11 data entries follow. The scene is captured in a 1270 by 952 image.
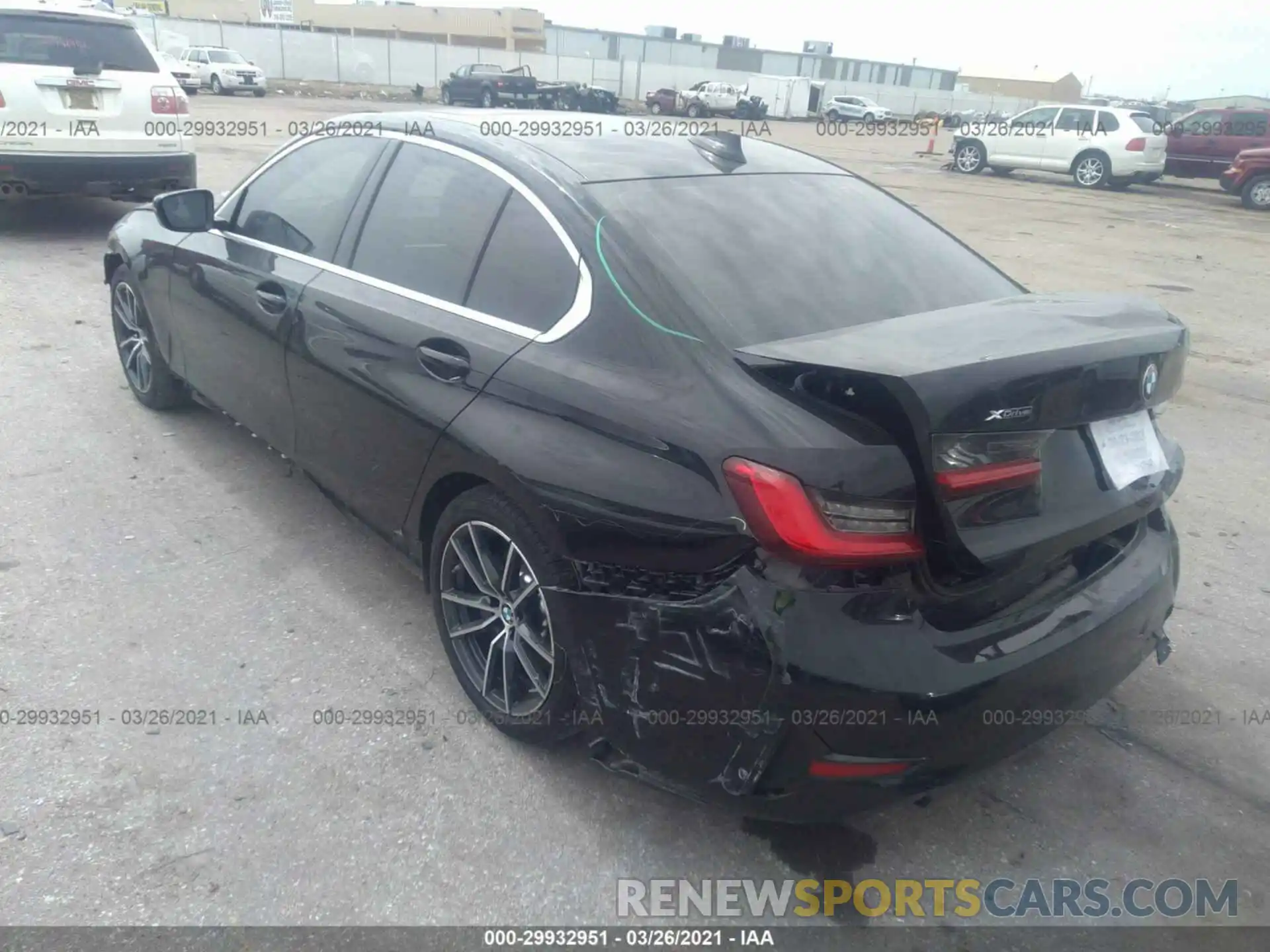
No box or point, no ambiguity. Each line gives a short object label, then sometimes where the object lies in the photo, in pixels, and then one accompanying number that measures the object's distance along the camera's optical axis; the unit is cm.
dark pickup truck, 3725
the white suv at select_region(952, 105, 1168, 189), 2055
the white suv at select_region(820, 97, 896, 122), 4853
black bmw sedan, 206
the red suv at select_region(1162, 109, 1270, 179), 2045
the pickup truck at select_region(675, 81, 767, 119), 4369
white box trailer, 5031
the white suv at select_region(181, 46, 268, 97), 3478
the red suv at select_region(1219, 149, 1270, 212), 1852
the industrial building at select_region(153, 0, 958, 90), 6775
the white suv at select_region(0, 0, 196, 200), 800
